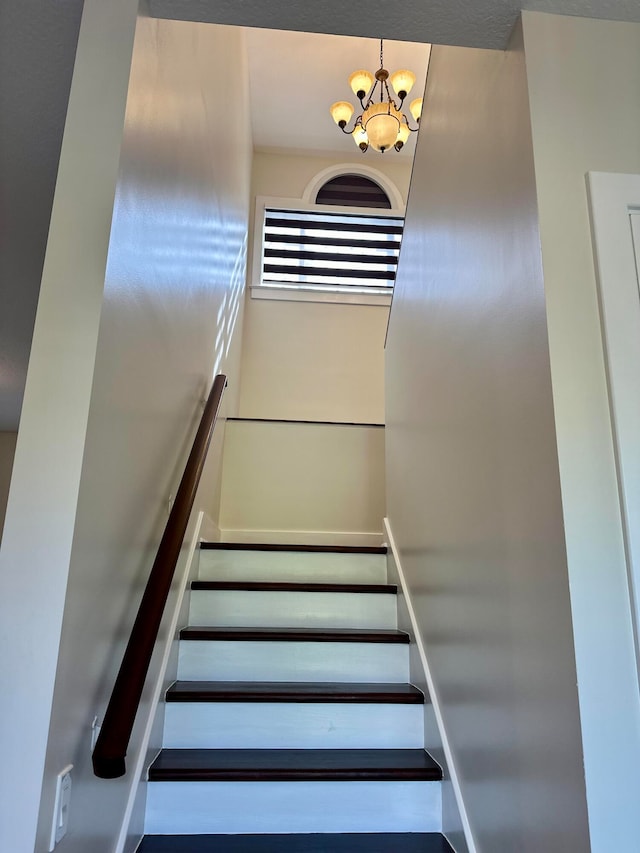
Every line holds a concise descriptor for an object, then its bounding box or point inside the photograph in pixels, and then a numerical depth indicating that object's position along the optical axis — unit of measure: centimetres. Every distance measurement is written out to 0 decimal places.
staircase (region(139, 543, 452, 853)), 156
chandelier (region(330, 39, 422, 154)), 364
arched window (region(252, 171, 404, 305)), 487
